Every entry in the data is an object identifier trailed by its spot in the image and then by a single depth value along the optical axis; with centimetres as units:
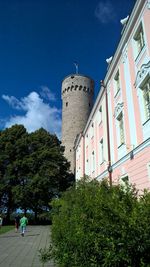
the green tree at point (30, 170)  3381
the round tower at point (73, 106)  4478
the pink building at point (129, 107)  1156
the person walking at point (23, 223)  2001
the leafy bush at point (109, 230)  401
